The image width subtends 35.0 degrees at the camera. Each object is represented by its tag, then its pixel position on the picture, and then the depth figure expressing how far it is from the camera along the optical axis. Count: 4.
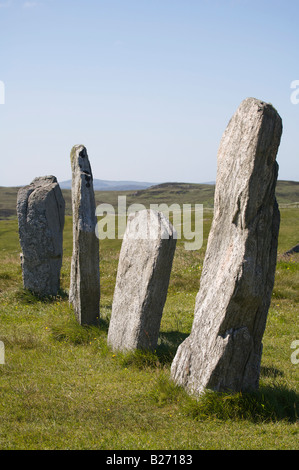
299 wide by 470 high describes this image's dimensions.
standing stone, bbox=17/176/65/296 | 14.27
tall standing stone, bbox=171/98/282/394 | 6.59
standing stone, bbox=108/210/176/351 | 8.78
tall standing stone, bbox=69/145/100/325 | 11.06
